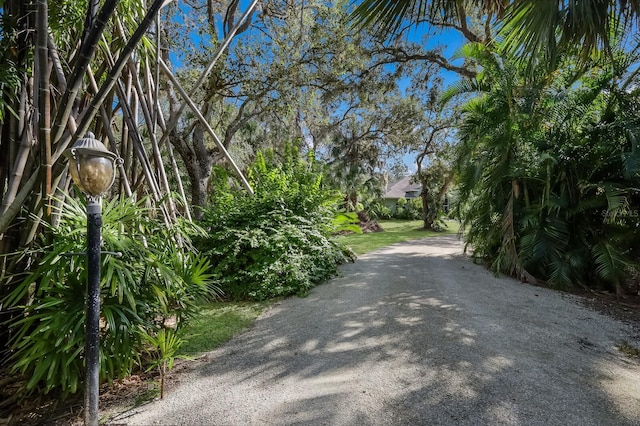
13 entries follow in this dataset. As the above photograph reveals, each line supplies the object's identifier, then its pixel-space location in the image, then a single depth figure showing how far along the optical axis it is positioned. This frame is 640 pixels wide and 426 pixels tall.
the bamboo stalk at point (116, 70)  2.48
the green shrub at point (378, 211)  22.83
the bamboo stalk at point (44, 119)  2.63
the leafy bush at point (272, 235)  5.41
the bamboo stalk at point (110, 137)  3.38
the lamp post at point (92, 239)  2.04
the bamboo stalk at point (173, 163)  4.24
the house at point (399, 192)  35.79
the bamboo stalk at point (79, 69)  2.29
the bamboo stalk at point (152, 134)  3.73
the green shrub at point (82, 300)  2.35
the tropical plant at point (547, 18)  2.98
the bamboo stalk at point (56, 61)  2.81
